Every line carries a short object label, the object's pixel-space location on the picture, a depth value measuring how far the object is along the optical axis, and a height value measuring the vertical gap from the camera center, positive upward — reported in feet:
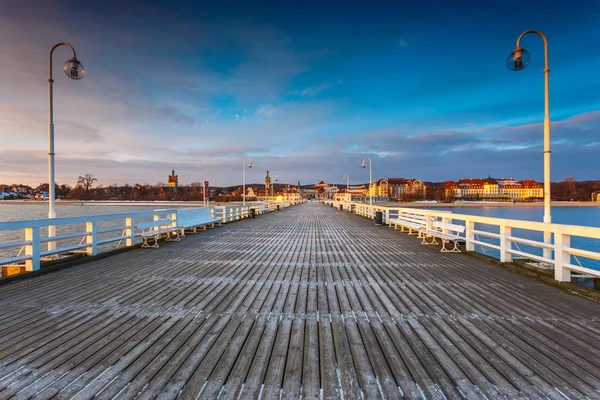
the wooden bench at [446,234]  24.49 -3.76
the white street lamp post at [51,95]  21.68 +8.43
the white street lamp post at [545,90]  19.84 +7.52
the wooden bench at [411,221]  32.44 -3.57
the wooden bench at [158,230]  26.47 -3.42
